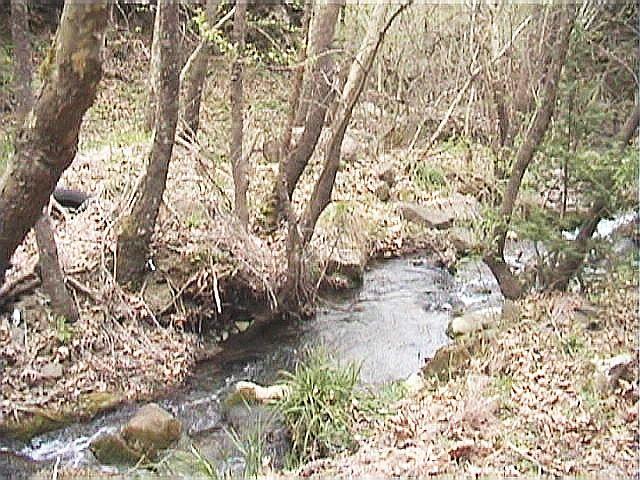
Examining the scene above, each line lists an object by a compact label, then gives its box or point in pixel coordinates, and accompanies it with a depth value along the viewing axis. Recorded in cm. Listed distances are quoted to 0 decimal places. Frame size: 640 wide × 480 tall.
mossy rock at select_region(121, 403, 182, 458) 651
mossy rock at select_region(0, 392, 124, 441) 694
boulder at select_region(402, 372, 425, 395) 712
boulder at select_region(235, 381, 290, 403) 721
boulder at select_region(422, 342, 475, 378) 744
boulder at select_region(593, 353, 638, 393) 562
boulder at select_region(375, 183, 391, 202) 1422
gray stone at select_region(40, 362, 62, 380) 762
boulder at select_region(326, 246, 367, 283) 1105
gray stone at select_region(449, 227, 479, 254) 1188
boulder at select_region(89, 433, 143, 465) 639
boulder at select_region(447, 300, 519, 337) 849
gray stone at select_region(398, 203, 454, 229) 1343
